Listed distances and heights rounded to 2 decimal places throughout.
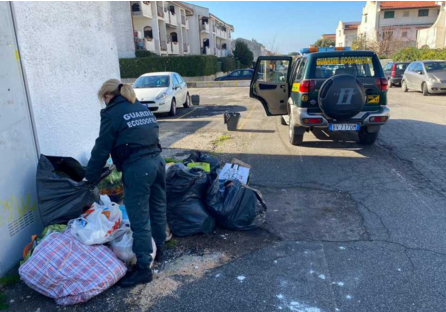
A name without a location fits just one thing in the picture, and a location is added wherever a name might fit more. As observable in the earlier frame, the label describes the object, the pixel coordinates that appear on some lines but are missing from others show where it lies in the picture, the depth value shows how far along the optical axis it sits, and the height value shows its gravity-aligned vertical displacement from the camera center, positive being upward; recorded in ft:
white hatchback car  40.22 -2.54
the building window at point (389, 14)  165.68 +20.80
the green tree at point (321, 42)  214.75 +12.43
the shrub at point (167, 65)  107.76 +1.13
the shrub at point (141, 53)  111.55 +5.15
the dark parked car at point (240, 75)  93.66 -2.41
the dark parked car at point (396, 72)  72.18 -2.60
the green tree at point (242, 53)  173.27 +5.98
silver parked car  51.55 -2.80
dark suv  20.31 -1.86
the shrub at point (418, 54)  87.61 +1.00
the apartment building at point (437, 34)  121.80 +8.24
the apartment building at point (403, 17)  158.10 +19.10
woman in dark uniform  9.71 -2.32
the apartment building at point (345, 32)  223.92 +18.78
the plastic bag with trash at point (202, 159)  16.25 -4.17
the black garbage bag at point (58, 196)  10.85 -3.72
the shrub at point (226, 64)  145.59 +0.97
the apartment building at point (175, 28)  117.19 +15.83
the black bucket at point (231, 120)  31.35 -4.68
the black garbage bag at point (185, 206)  12.59 -4.82
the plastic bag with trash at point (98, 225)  10.18 -4.47
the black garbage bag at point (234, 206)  12.74 -4.96
